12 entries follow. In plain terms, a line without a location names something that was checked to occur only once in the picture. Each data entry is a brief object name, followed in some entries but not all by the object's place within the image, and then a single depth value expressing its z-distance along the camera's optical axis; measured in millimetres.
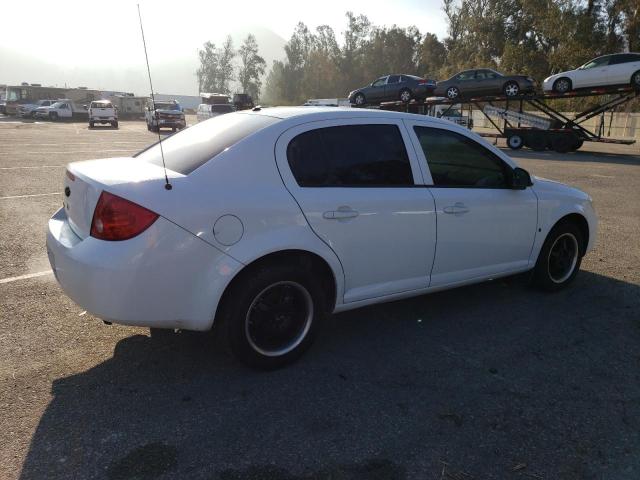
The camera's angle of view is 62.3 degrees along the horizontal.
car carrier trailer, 21406
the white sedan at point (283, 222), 2898
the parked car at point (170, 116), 31281
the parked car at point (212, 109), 32250
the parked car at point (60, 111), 41906
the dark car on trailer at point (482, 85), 23219
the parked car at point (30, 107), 44153
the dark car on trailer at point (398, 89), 25781
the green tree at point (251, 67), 108688
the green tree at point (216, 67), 117125
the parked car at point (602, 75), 19656
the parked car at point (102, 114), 34300
